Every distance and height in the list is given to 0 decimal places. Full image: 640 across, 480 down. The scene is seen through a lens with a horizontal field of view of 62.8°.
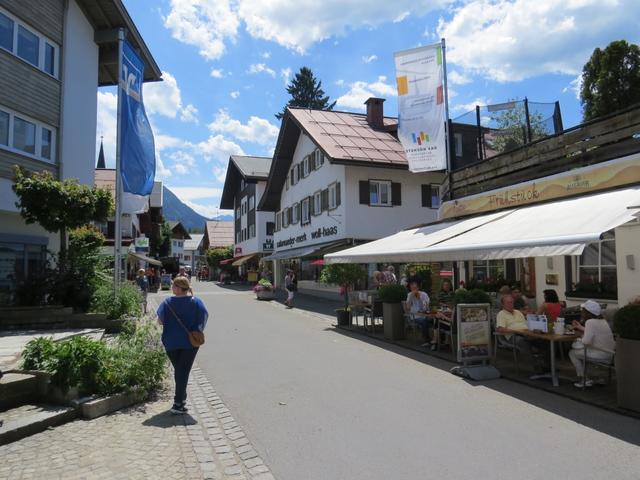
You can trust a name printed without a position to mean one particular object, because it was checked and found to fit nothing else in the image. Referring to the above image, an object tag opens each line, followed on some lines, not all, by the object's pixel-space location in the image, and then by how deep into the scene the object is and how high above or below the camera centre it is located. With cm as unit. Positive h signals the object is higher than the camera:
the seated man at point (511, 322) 812 -79
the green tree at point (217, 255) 6606 +243
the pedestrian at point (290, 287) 2235 -59
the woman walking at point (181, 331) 597 -65
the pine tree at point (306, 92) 5694 +1977
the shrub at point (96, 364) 602 -106
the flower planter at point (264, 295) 2718 -111
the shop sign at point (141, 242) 3638 +226
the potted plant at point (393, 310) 1181 -85
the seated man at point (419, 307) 1096 -77
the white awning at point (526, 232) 714 +66
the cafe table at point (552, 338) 712 -92
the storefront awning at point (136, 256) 3145 +113
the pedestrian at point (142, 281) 2069 -26
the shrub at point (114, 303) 1238 -68
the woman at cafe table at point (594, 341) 674 -90
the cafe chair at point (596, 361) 674 -117
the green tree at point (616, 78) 2484 +920
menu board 823 -95
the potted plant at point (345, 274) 1566 -3
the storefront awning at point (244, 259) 4908 +137
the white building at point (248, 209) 4747 +660
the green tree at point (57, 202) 1184 +169
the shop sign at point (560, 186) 929 +178
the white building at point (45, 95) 1535 +582
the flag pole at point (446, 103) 1517 +487
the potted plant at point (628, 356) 569 -94
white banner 1513 +489
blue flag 1383 +381
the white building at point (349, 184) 2506 +453
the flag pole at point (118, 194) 1285 +207
